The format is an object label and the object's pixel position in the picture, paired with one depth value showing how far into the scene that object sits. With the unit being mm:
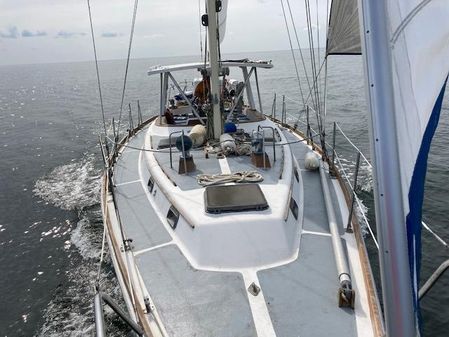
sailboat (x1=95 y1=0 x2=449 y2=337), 1550
